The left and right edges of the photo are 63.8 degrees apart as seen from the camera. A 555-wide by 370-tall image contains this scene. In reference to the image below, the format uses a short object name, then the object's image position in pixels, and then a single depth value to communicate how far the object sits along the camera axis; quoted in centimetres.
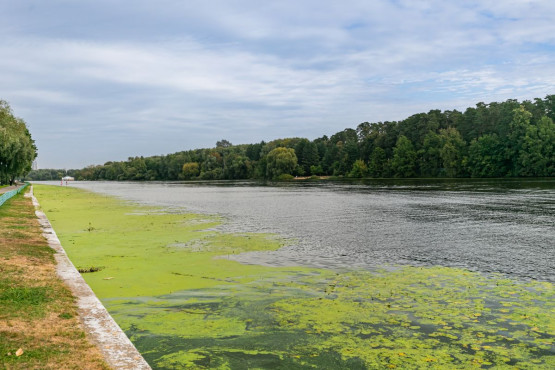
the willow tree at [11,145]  5056
